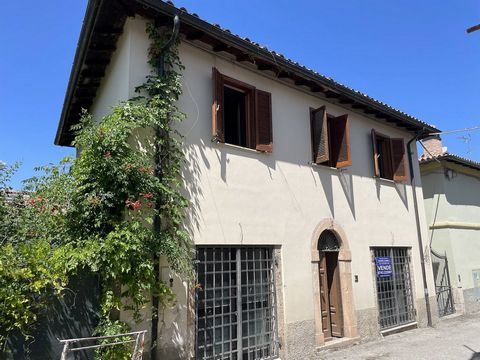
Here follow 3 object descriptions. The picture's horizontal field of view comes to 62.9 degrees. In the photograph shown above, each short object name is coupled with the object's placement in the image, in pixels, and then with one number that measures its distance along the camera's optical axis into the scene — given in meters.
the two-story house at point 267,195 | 6.63
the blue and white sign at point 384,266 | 10.11
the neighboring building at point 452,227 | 13.30
